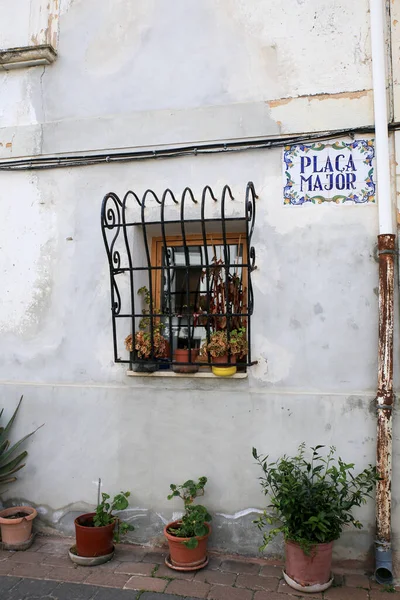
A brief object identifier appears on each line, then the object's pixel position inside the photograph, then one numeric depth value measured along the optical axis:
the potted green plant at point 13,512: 4.34
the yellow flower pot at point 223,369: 4.21
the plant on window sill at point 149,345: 4.30
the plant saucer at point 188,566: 3.90
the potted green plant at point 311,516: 3.61
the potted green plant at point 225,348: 4.16
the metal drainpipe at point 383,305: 3.80
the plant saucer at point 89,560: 4.03
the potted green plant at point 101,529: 4.05
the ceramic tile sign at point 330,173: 4.10
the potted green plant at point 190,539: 3.90
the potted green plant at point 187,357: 4.27
